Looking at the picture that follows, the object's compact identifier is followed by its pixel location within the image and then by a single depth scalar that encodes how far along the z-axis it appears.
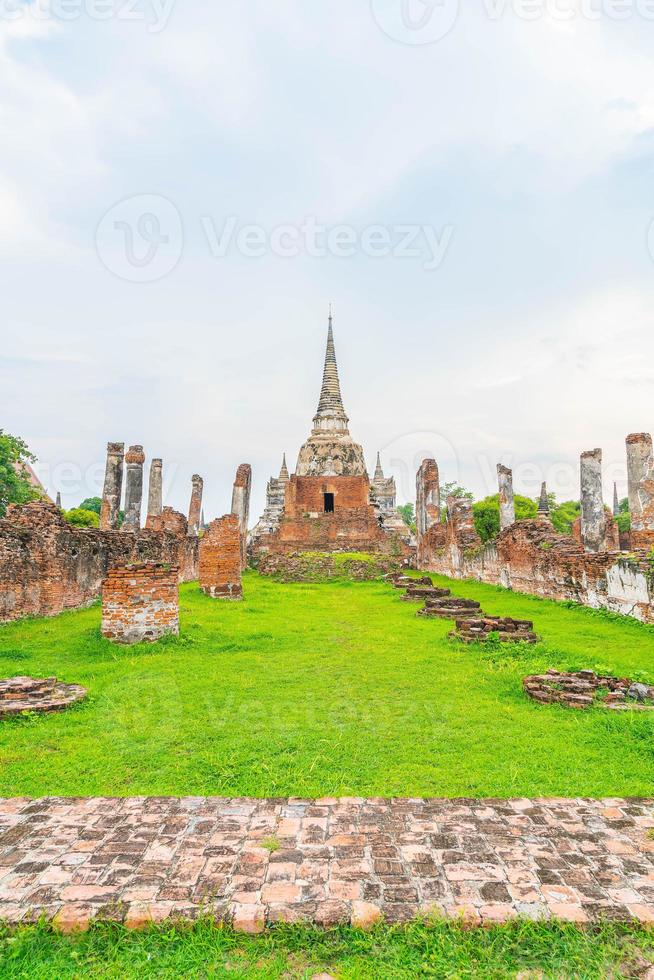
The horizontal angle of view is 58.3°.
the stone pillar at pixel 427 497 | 25.66
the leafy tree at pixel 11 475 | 21.45
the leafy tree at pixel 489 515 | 34.59
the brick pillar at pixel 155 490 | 24.84
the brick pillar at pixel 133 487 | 21.48
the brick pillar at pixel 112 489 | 20.20
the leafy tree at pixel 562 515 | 41.78
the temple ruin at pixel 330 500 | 31.28
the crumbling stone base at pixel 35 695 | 5.41
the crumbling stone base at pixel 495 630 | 8.49
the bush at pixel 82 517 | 31.31
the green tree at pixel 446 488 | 44.48
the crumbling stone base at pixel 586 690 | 5.56
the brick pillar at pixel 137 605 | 8.58
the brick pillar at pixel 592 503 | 16.23
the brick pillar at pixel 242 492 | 26.92
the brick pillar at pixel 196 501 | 28.69
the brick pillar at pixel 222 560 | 14.51
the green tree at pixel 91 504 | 50.48
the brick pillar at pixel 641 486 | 15.10
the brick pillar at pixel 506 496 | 24.53
